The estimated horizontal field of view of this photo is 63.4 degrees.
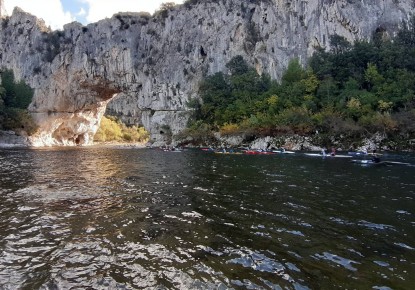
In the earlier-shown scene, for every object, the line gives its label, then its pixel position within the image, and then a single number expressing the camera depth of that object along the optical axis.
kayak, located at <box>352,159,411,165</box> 25.93
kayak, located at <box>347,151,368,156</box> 35.26
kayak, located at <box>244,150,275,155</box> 38.59
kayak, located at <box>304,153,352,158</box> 33.22
